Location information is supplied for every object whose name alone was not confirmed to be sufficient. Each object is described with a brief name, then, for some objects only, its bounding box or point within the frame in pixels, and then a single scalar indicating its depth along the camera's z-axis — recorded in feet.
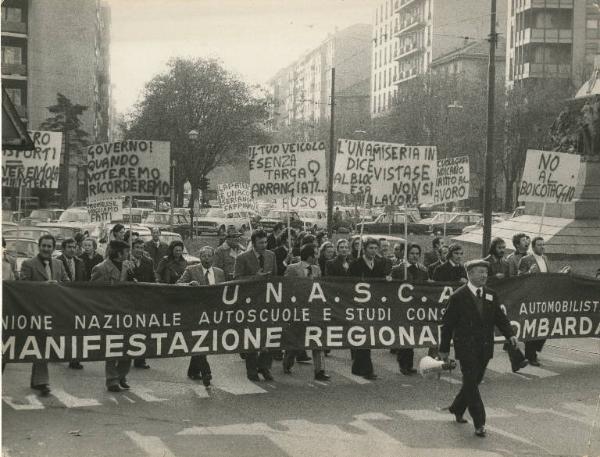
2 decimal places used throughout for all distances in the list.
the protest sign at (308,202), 84.49
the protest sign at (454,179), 62.03
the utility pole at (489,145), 63.00
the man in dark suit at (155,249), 54.85
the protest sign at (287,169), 48.42
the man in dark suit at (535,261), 40.61
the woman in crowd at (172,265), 39.88
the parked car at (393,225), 145.07
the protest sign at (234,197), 82.48
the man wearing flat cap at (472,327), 26.89
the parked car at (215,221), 140.87
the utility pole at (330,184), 105.35
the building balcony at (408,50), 233.14
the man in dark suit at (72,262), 39.81
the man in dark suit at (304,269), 35.70
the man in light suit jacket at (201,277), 34.27
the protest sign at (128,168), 41.73
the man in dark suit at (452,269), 37.73
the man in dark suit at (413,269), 39.63
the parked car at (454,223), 145.69
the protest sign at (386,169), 46.78
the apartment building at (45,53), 190.39
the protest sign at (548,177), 51.55
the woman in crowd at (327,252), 41.83
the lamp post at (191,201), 117.19
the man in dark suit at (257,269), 34.30
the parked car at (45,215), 124.67
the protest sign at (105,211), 60.08
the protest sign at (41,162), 49.42
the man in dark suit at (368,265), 36.65
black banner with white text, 30.19
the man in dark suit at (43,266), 33.14
